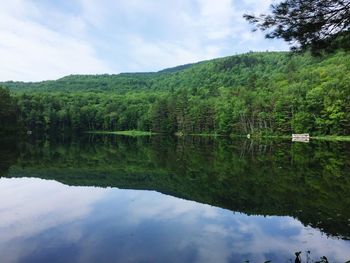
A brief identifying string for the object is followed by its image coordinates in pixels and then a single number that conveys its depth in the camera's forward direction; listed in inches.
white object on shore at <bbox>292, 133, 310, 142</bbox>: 3239.2
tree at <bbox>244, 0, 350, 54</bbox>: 454.9
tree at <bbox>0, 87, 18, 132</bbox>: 3410.4
